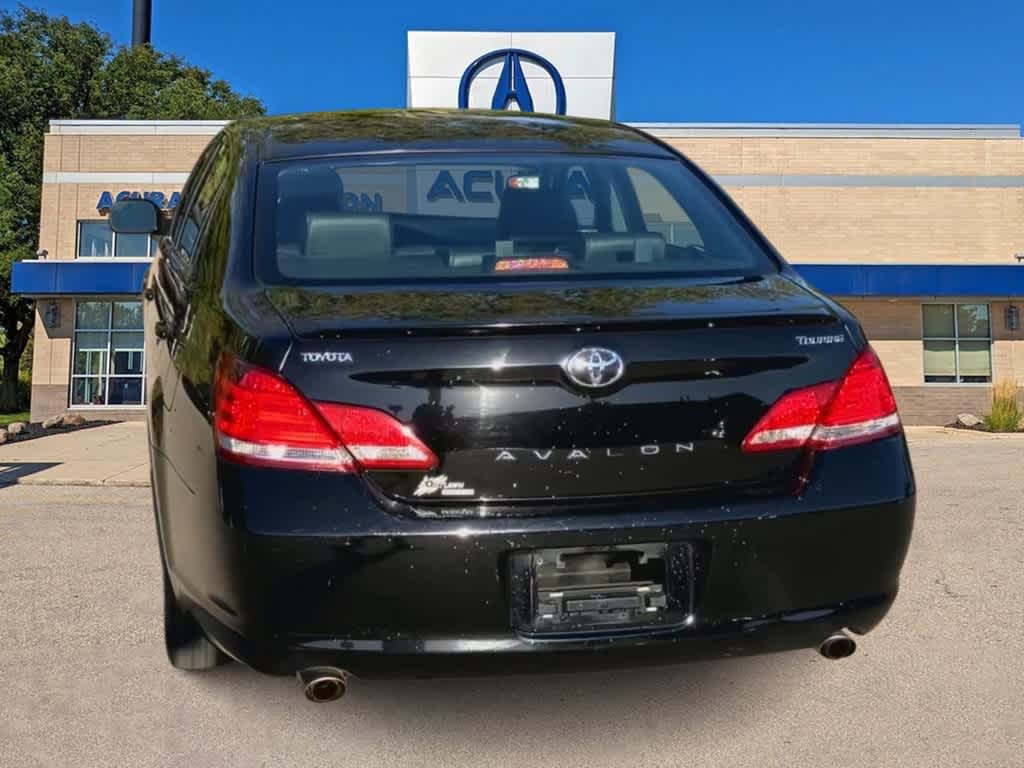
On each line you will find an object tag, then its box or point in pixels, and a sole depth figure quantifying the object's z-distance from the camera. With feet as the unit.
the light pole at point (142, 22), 125.80
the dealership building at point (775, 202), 70.23
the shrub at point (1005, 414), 58.13
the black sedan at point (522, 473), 6.86
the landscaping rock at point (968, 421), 62.64
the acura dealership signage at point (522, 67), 69.67
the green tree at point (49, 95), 97.04
